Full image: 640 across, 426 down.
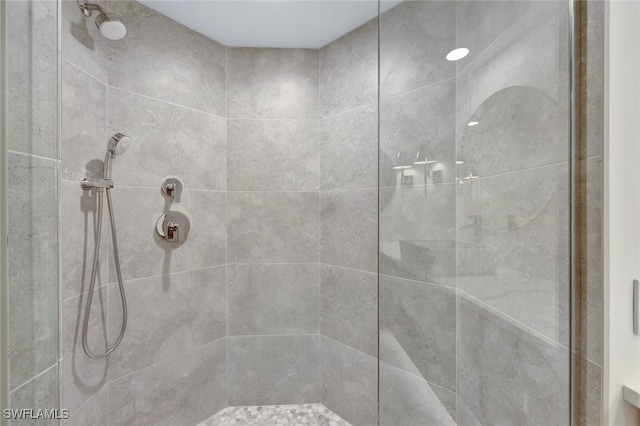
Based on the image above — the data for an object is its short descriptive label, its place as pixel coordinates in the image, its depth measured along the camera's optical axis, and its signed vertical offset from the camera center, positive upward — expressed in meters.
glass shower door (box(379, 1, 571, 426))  0.69 +0.00
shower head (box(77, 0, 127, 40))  1.21 +0.76
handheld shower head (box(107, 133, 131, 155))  1.27 +0.29
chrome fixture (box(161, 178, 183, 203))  1.53 +0.12
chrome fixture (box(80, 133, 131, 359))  1.22 -0.02
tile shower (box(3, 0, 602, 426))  0.72 -0.03
